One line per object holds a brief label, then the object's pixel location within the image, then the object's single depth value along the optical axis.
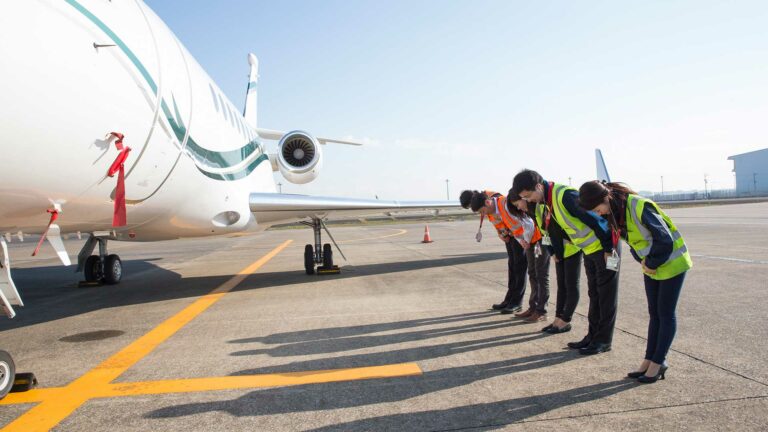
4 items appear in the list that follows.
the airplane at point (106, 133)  3.85
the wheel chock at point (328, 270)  11.90
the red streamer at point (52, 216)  4.74
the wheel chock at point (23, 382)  4.30
